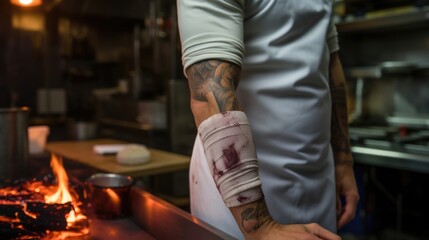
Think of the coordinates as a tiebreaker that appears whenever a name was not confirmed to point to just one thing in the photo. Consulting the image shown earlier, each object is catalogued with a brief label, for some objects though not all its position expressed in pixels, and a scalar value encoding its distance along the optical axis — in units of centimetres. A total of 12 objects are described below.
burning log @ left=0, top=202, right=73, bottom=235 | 88
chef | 74
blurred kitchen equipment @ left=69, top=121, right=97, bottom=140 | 278
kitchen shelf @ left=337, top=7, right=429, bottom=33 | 257
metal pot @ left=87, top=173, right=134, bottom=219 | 106
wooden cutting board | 188
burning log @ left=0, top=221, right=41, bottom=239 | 86
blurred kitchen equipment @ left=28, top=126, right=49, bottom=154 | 202
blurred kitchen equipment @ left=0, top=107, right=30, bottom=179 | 131
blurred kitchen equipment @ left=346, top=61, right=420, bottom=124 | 296
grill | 86
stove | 207
